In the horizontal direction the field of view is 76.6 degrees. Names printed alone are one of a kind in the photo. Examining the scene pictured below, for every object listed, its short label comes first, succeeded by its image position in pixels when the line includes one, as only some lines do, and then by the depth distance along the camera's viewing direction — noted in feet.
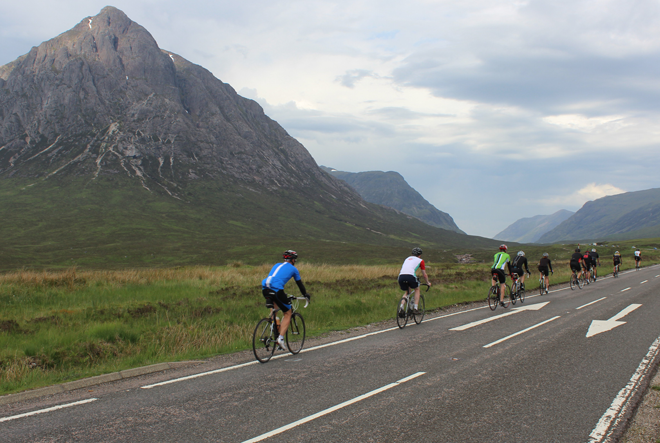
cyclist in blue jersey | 31.17
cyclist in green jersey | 56.39
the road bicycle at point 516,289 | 60.53
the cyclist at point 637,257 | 140.77
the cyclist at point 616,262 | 117.50
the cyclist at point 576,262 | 83.87
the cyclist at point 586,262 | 94.68
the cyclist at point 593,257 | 100.44
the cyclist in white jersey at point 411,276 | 43.52
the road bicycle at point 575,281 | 84.99
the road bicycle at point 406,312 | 42.98
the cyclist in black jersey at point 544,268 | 75.00
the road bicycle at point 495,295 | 56.52
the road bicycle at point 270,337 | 30.46
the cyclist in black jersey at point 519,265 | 61.82
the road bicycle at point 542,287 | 74.69
